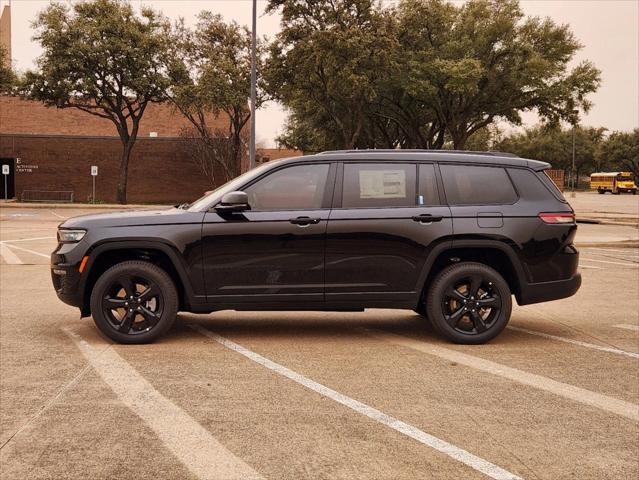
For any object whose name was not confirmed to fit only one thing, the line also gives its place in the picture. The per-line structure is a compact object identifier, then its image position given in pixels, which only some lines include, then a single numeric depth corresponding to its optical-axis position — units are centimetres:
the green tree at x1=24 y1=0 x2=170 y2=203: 3759
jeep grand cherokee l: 634
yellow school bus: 8469
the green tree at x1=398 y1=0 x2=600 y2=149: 3741
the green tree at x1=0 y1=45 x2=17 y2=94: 3916
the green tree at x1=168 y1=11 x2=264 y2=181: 3676
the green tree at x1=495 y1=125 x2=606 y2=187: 11069
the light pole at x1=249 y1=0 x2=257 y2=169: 2479
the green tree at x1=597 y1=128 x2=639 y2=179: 10481
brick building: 4884
